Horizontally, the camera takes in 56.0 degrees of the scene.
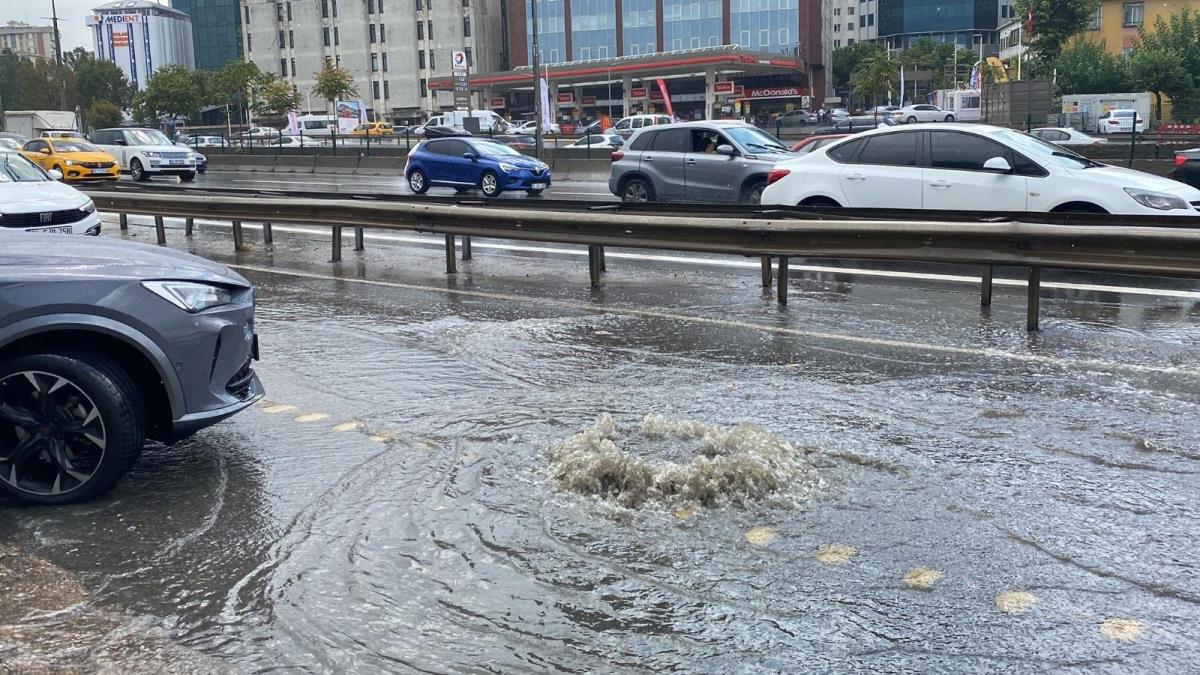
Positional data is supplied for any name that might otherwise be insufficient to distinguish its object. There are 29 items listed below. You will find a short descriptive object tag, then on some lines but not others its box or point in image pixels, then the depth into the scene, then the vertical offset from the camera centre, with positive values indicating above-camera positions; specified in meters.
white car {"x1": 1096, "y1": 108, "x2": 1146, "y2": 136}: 50.66 +1.23
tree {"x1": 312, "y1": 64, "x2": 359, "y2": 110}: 90.19 +6.97
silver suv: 18.02 -0.03
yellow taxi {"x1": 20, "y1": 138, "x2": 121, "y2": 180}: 32.19 +0.58
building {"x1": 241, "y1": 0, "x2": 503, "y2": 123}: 120.44 +13.74
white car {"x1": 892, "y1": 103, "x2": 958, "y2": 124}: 65.24 +2.35
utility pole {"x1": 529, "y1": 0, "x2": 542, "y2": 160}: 36.38 +2.24
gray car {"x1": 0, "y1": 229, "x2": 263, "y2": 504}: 5.08 -0.85
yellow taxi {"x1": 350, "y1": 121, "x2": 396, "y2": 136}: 74.49 +2.89
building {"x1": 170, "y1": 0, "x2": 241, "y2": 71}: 175.12 +22.46
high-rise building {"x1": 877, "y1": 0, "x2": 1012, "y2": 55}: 149.25 +17.46
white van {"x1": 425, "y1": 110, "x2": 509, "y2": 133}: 72.31 +3.14
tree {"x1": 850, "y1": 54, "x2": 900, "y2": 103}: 83.44 +5.74
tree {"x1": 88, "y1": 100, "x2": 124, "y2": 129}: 94.69 +5.30
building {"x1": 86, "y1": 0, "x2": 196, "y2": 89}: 186.68 +23.59
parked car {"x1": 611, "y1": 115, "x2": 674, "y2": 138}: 49.97 +1.84
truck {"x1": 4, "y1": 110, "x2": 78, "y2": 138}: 53.09 +2.78
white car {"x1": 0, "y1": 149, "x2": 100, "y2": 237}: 13.49 -0.29
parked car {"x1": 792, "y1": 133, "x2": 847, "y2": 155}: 22.47 +0.29
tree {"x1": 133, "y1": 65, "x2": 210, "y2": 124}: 80.44 +5.89
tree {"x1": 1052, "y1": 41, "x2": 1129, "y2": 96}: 71.88 +5.00
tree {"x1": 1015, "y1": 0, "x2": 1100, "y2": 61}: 74.44 +8.51
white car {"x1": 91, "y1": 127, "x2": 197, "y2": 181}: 36.41 +0.75
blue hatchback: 26.53 -0.01
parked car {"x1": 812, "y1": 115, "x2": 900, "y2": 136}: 44.07 +1.45
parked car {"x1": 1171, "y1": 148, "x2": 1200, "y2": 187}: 17.67 -0.33
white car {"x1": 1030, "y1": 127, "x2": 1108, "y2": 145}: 34.56 +0.44
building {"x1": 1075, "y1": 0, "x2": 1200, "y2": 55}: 82.00 +9.29
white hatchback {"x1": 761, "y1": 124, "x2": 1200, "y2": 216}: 11.88 -0.28
